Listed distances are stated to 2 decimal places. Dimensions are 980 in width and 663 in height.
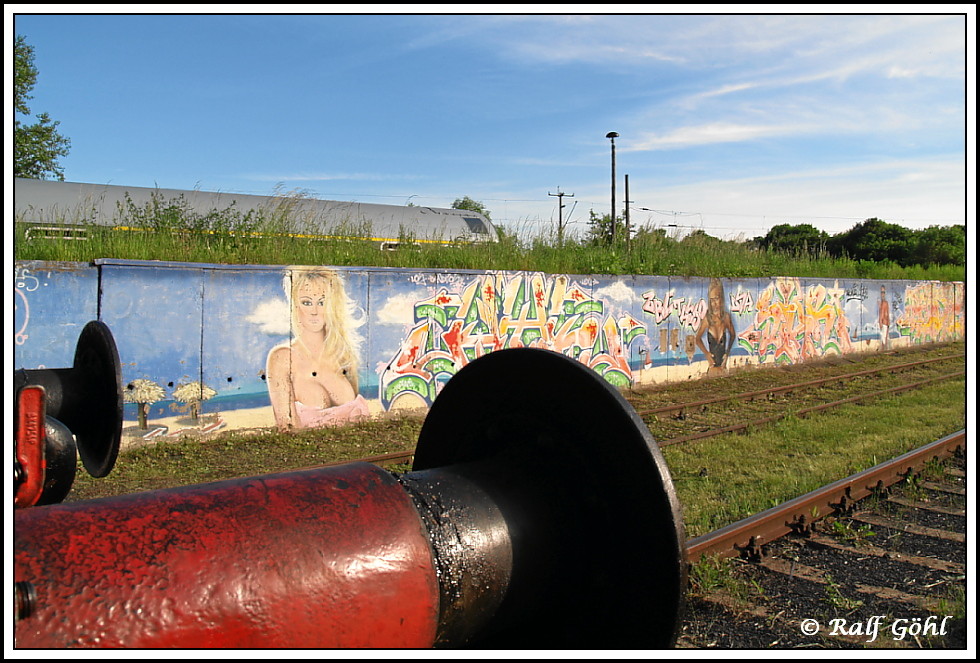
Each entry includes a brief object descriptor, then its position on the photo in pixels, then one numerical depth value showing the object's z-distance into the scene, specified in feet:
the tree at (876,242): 125.18
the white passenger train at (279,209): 35.17
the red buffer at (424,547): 4.42
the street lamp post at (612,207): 101.07
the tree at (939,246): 95.45
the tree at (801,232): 150.14
